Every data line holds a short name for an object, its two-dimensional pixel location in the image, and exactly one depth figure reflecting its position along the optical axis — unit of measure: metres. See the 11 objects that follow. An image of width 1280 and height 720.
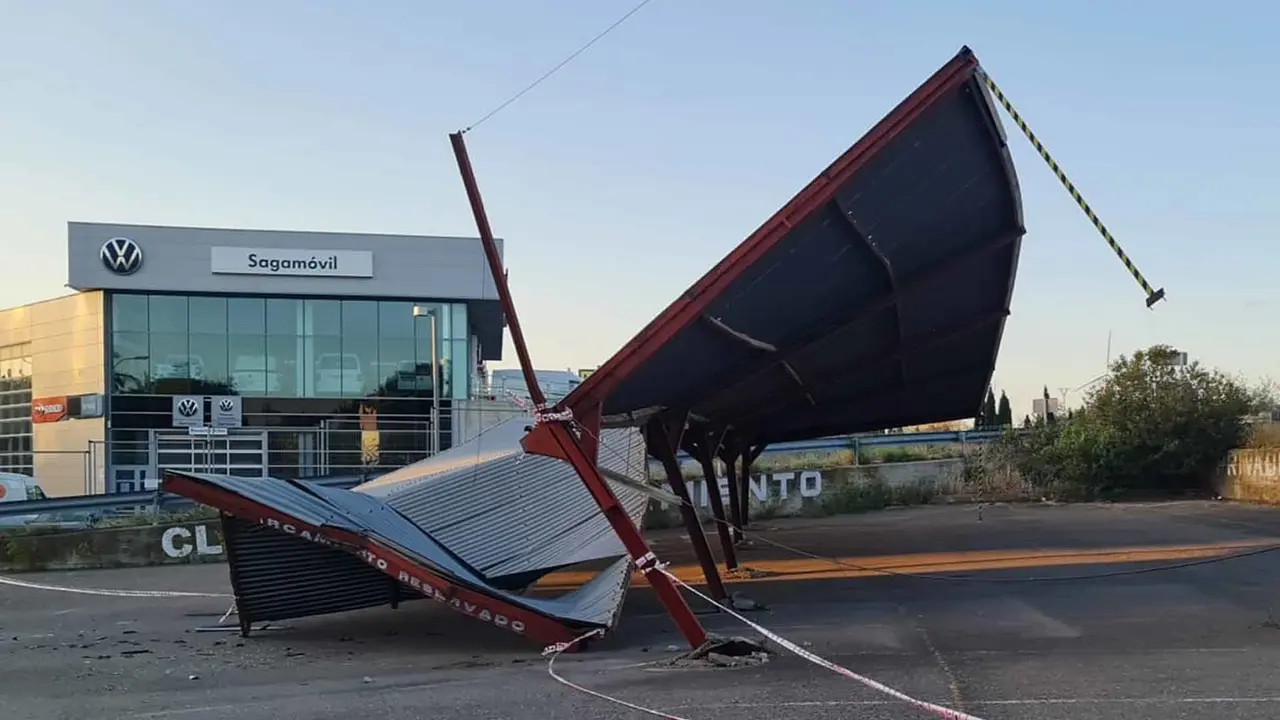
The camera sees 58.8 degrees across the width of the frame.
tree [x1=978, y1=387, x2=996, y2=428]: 49.38
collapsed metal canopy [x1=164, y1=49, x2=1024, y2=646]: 9.32
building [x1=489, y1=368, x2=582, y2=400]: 50.49
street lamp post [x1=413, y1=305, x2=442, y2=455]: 37.25
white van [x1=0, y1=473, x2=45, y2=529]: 26.41
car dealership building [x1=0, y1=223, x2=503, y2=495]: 38.22
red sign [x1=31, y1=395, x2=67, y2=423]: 40.06
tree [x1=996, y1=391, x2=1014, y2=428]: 55.00
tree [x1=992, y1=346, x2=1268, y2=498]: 28.83
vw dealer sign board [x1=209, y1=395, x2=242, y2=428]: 37.16
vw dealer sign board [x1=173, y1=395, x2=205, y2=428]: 38.25
